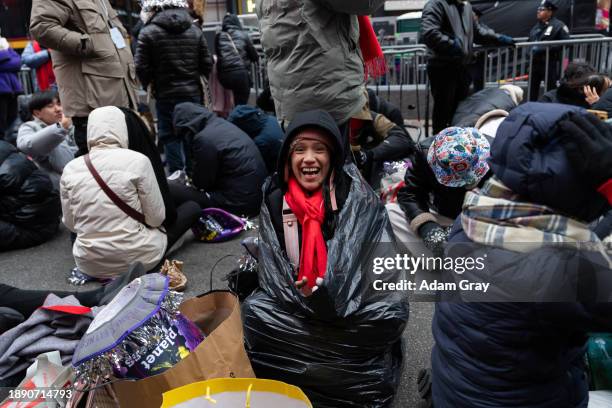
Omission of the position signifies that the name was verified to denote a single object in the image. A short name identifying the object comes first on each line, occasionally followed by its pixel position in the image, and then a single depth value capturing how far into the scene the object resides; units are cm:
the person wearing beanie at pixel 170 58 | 507
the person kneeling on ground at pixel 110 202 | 350
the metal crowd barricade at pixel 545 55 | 631
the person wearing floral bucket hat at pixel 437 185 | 292
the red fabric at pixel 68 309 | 234
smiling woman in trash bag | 216
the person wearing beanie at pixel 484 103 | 367
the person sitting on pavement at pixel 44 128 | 466
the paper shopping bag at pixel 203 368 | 177
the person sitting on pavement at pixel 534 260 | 139
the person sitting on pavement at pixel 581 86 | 413
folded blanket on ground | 225
